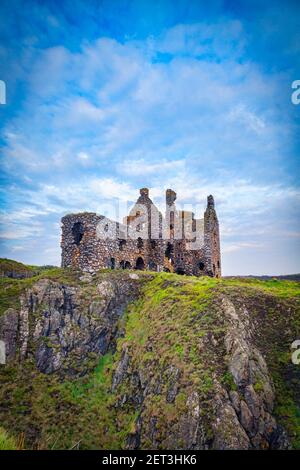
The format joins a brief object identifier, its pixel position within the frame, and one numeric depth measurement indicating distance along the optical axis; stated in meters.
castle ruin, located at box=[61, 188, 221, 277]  30.72
